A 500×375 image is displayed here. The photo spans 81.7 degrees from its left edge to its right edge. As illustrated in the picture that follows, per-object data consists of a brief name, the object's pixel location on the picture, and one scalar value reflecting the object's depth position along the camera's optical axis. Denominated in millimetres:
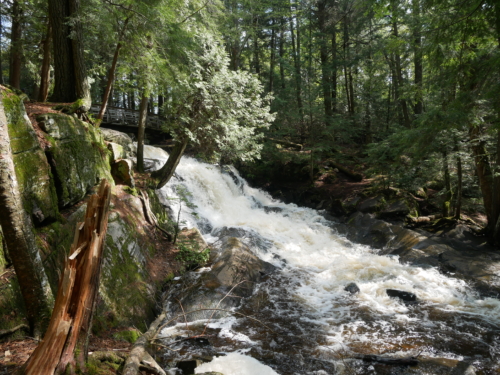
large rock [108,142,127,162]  8515
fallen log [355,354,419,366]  4602
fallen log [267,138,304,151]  17758
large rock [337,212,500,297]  7711
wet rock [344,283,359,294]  7262
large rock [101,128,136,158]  12233
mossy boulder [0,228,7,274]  3528
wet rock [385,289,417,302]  6824
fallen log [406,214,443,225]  11625
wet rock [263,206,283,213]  14633
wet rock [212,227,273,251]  10062
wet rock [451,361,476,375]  4387
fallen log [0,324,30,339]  3059
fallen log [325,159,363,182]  16281
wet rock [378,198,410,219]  12164
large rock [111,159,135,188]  8266
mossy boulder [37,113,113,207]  5219
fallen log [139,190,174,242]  8250
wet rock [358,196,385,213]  12922
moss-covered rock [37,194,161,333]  4391
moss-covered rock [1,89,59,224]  4215
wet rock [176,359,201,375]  4230
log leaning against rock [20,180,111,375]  2307
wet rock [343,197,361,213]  13758
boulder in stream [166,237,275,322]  6309
